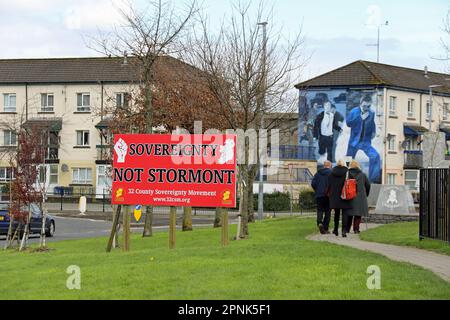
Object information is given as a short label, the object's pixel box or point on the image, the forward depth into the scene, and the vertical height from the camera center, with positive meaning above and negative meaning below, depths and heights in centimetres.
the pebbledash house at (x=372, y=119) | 6425 +385
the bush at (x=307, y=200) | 5153 -189
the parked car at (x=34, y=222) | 3114 -210
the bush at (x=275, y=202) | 5175 -203
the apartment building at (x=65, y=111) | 6862 +454
